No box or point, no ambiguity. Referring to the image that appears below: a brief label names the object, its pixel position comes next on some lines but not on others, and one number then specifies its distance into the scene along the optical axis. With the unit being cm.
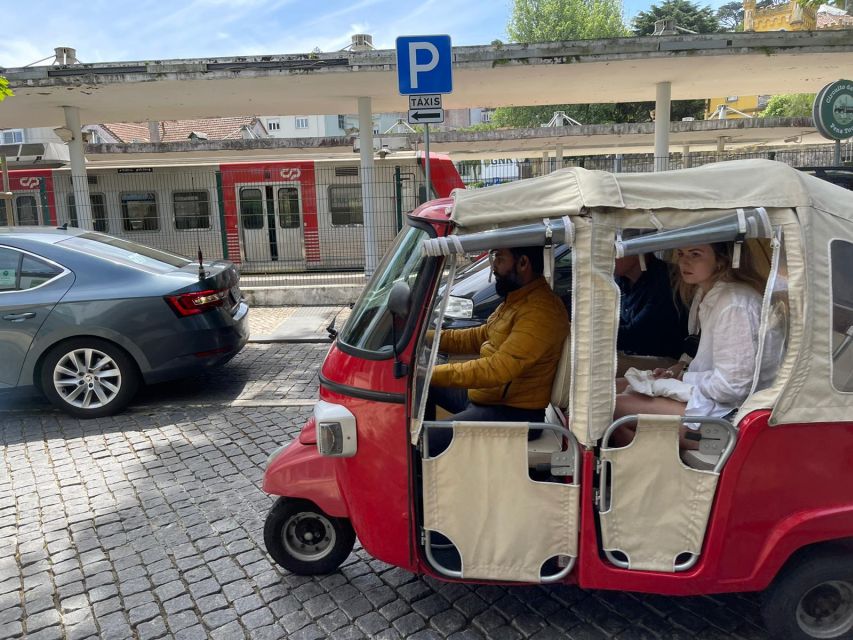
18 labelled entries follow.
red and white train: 1567
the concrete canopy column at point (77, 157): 1290
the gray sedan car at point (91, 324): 602
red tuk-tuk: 258
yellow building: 5103
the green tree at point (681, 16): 4494
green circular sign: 821
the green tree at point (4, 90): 779
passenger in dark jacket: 400
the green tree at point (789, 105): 4294
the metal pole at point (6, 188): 1278
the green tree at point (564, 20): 4597
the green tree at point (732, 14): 6350
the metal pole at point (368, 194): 1247
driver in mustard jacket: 299
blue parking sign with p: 678
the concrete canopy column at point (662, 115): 1393
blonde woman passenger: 283
